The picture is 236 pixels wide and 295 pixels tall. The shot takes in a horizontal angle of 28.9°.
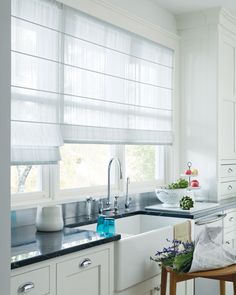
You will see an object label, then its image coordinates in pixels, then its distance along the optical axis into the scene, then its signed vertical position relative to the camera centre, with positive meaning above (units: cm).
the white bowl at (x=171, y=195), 384 -38
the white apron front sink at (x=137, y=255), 254 -61
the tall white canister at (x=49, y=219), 266 -40
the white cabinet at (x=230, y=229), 406 -71
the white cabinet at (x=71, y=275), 196 -59
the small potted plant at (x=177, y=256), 261 -62
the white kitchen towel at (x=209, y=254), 256 -59
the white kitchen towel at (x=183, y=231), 314 -57
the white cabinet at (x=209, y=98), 441 +52
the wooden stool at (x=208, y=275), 255 -70
